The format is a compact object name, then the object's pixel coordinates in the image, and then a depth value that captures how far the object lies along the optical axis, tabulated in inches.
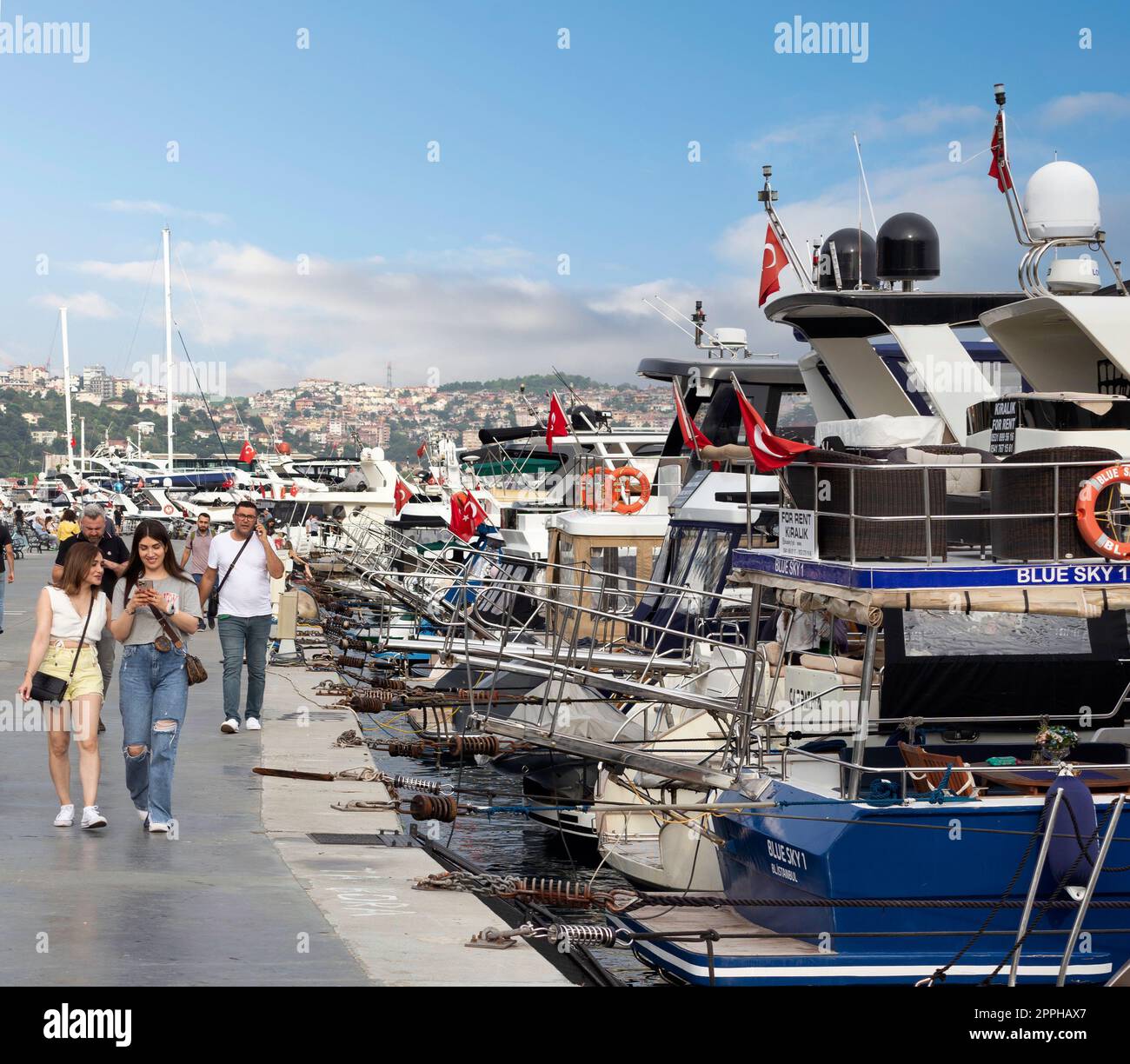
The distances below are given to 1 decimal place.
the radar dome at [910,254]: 656.4
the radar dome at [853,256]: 756.6
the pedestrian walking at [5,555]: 804.7
